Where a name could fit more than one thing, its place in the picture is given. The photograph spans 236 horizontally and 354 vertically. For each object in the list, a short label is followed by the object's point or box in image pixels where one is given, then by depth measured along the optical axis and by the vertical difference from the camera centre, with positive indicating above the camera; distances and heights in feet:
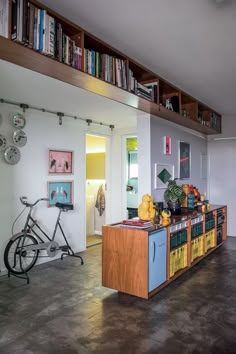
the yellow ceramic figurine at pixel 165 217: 11.18 -1.49
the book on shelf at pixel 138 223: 10.39 -1.61
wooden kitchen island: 9.75 -2.76
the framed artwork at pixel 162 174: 13.76 +0.19
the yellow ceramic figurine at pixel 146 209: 11.29 -1.19
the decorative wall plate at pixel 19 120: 12.67 +2.50
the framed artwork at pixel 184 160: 16.39 +1.05
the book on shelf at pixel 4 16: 6.46 +3.56
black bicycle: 12.22 -2.97
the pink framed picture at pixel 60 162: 14.56 +0.84
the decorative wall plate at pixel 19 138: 12.76 +1.77
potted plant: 13.52 -0.88
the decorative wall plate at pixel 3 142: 12.17 +1.50
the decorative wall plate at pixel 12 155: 12.38 +1.00
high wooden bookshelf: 7.24 +3.19
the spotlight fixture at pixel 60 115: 14.76 +3.17
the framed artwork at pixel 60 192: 14.55 -0.73
